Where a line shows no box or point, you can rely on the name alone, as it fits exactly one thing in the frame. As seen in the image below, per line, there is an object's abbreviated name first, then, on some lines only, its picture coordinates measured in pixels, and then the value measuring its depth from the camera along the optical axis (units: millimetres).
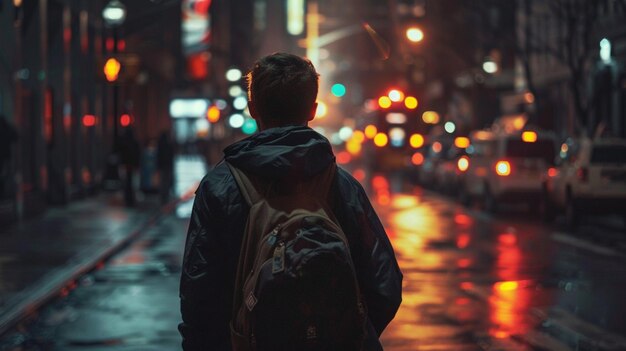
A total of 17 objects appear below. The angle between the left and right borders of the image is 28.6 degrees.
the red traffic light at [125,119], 42816
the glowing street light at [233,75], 35156
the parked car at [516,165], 28312
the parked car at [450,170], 35531
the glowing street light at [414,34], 37219
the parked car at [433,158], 41031
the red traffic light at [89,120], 34712
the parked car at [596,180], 23594
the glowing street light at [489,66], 50750
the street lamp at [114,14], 28438
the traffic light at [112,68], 29625
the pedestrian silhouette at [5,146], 23016
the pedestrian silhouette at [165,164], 31766
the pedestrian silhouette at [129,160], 30172
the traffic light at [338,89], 53281
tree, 32769
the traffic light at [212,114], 50703
